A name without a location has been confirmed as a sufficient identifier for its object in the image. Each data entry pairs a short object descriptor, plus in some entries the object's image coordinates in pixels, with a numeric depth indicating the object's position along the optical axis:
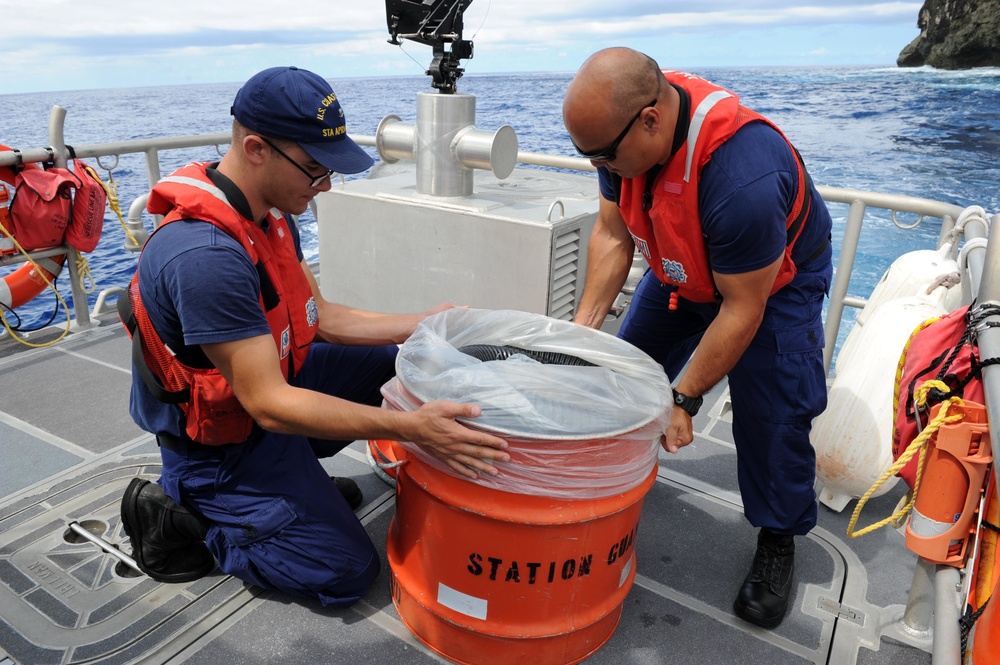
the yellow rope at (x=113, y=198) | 3.92
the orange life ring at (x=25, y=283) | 3.74
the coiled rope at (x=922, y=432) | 1.37
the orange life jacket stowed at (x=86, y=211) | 3.60
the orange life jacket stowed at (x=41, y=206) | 3.45
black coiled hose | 1.92
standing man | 1.66
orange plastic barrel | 1.63
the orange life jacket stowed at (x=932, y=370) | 1.40
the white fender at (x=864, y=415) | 2.48
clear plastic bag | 1.53
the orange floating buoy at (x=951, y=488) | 1.37
